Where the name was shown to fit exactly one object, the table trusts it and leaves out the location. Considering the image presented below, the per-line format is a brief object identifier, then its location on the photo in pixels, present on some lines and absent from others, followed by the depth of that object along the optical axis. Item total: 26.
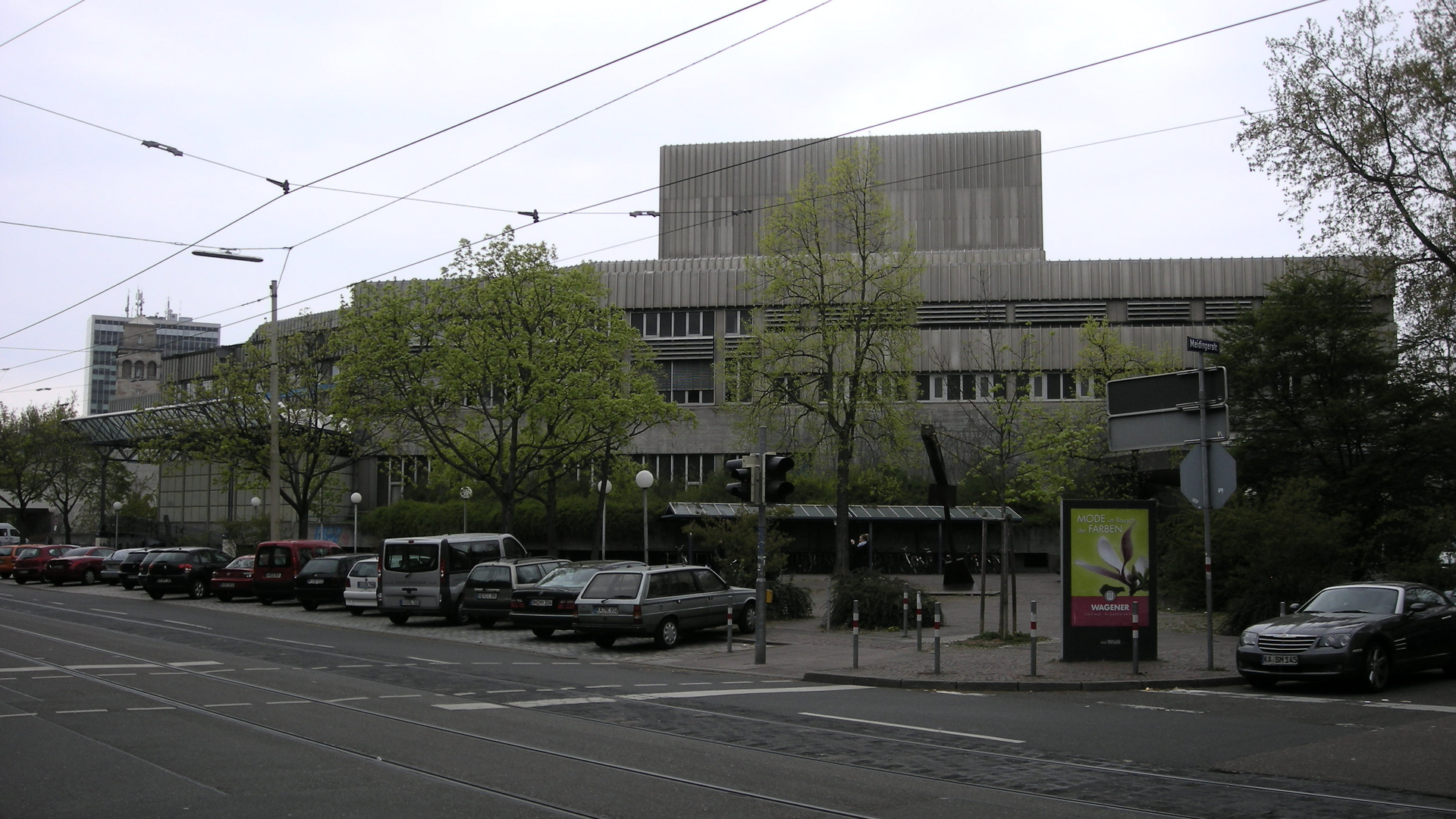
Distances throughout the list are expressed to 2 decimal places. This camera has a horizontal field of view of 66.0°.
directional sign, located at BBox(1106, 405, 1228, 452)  16.91
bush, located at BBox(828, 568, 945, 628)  23.73
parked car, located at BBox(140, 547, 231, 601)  36.56
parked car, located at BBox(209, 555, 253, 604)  34.84
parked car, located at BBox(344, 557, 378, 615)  29.80
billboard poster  17.39
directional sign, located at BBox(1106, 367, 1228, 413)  17.06
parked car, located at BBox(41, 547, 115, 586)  45.72
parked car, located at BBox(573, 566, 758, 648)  20.70
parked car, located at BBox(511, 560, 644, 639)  22.89
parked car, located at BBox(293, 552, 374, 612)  31.50
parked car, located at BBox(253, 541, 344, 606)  33.62
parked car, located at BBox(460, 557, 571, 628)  25.52
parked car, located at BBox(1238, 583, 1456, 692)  14.12
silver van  26.91
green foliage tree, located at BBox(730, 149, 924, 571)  28.25
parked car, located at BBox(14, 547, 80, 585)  47.19
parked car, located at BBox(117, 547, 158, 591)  40.91
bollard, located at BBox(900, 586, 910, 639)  20.88
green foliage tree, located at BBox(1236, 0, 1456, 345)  22.27
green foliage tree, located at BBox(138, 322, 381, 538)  45.56
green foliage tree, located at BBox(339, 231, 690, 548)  33.53
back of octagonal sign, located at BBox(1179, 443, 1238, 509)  16.39
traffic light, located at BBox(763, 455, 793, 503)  18.69
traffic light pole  18.06
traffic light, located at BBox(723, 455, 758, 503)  18.83
